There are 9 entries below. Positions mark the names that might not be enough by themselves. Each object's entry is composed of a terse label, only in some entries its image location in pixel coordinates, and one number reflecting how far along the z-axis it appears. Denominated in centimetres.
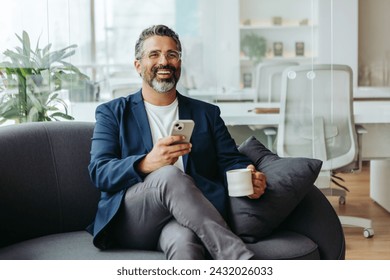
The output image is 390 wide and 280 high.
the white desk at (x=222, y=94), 376
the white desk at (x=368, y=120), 376
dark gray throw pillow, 221
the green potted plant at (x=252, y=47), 380
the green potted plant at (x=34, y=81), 354
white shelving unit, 375
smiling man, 202
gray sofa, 215
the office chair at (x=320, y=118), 374
